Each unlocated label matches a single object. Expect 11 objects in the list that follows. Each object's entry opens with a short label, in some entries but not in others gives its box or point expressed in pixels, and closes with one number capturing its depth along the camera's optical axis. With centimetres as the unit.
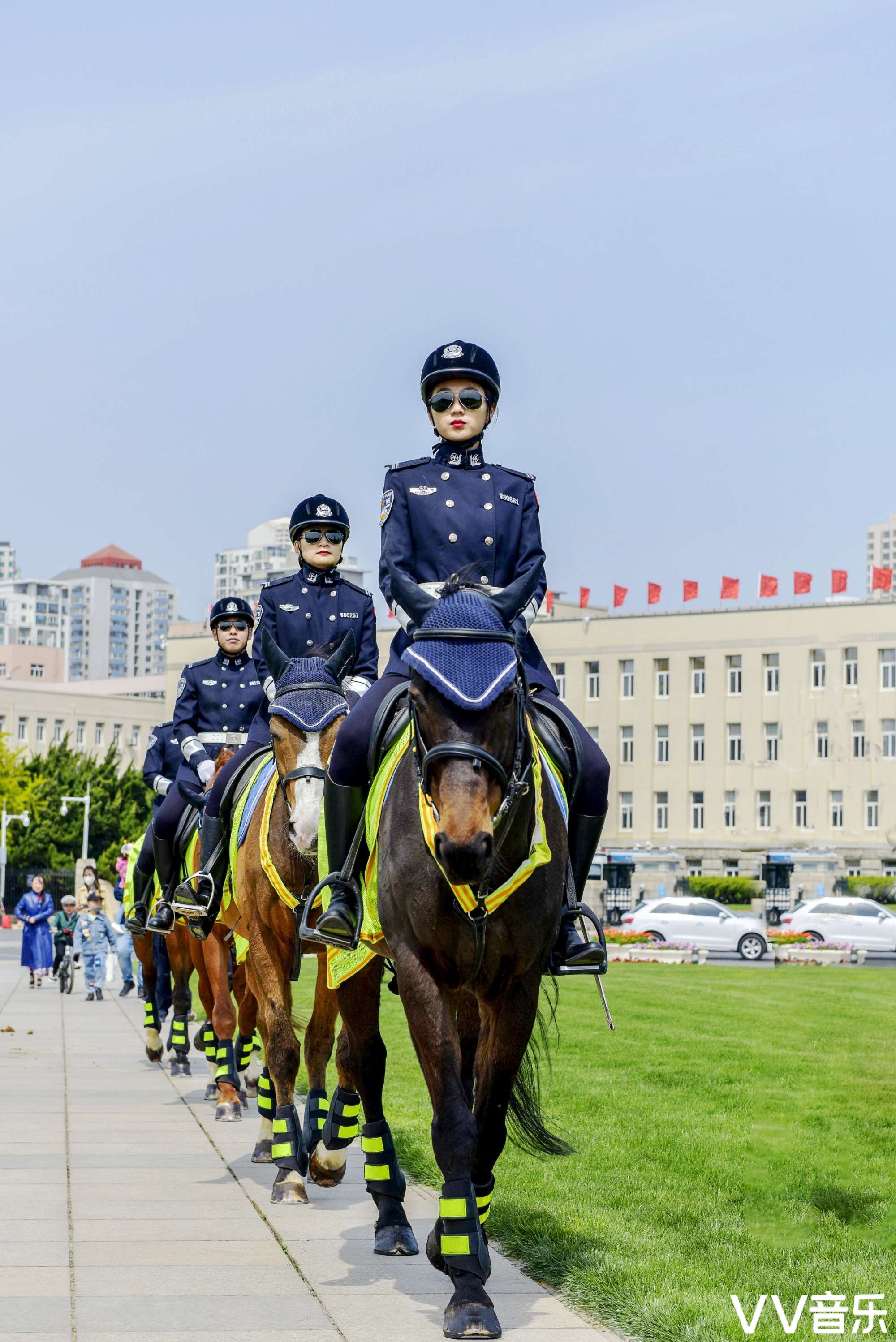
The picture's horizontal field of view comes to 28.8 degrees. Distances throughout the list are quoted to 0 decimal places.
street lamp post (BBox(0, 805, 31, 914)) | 7094
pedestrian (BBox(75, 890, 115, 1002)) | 2739
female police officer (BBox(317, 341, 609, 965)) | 728
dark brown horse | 582
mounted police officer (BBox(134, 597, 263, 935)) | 1317
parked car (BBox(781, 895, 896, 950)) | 5044
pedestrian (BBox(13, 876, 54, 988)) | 3006
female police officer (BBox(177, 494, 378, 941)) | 1030
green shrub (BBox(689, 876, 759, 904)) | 7950
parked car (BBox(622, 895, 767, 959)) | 4588
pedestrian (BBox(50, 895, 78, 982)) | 3027
